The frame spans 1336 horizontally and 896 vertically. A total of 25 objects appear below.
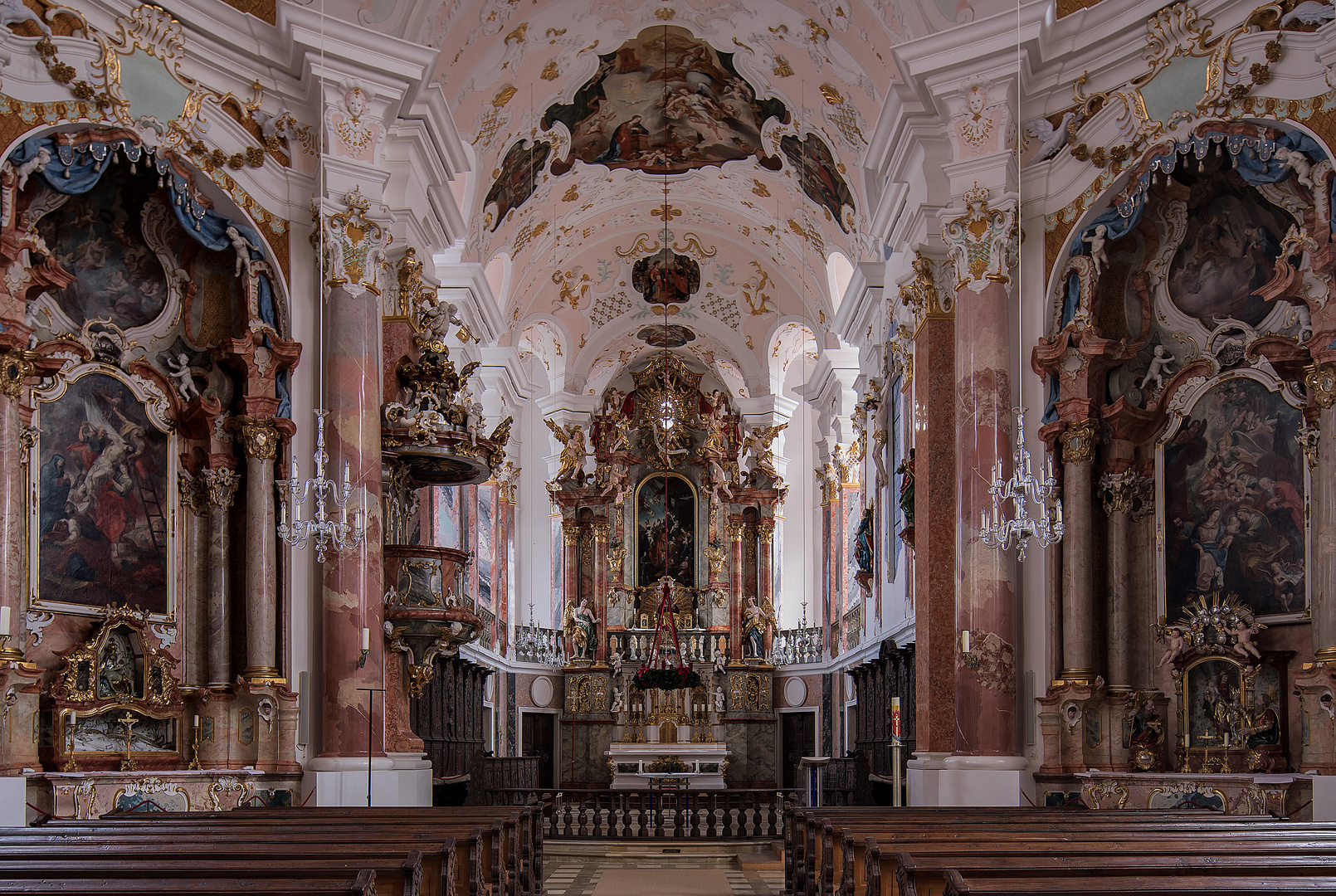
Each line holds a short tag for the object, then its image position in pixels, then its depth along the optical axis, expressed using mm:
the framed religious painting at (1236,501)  11102
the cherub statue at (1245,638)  10945
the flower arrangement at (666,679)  20594
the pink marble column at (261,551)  12039
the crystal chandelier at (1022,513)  9930
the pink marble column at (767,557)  26500
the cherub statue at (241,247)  12312
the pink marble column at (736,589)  25906
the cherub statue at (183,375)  12469
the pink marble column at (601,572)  26297
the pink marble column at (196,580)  12289
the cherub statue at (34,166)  10539
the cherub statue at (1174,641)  11485
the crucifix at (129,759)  11164
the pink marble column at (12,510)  10219
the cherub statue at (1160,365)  12320
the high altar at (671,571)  25281
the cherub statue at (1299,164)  10398
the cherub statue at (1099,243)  12211
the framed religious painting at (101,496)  11273
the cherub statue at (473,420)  14062
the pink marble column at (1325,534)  9945
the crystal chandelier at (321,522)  10188
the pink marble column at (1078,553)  11930
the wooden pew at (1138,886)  4855
